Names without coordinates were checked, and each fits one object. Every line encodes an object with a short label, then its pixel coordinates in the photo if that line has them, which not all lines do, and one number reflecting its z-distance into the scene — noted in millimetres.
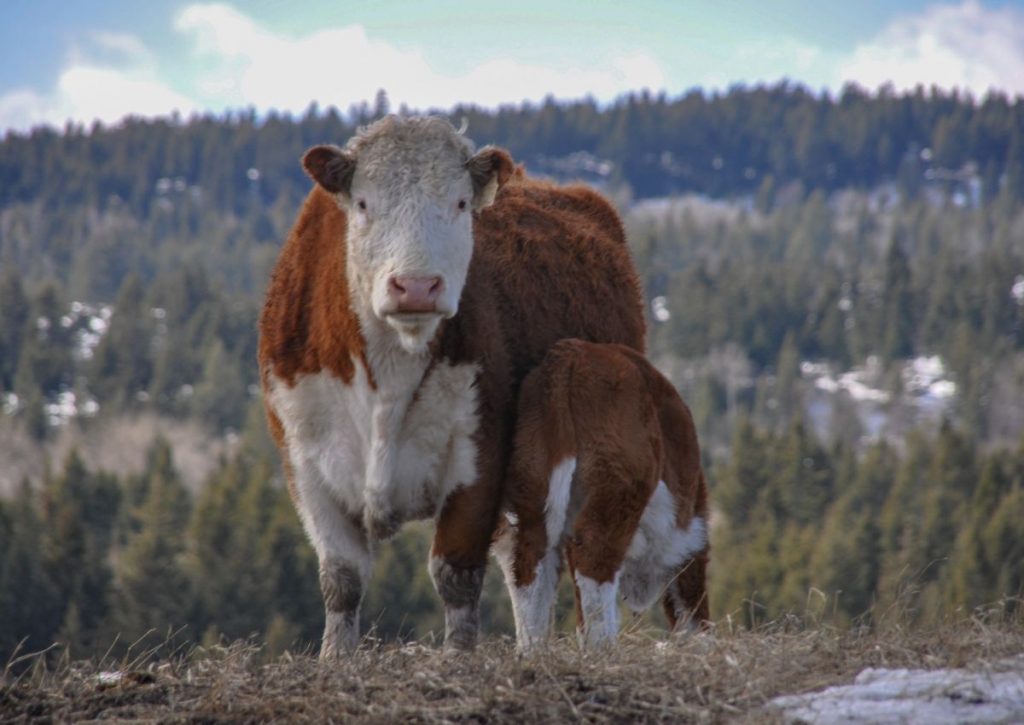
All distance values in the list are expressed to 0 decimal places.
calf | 18328
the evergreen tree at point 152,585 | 147500
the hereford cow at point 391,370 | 18219
